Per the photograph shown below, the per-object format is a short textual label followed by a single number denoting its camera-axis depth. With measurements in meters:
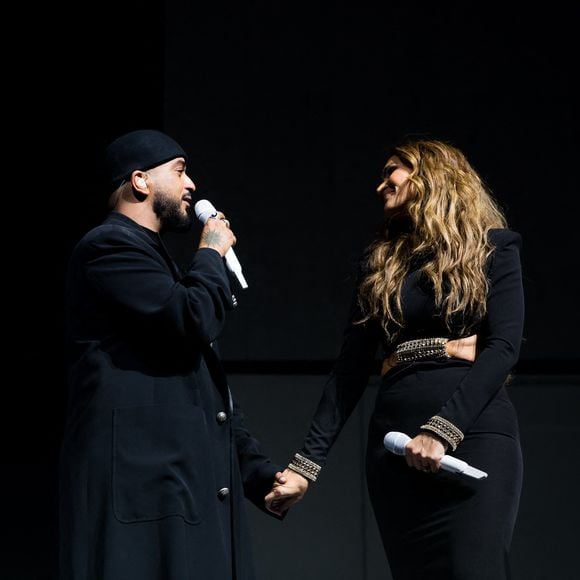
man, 4.30
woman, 4.65
